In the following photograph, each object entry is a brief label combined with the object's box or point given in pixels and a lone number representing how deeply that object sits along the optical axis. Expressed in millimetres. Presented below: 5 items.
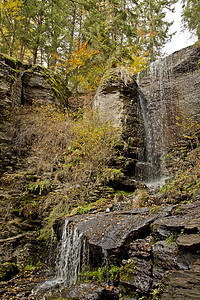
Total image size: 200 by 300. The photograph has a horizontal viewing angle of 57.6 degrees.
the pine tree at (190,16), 10945
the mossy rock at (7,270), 4192
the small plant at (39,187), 6258
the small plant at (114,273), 3184
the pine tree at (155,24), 15905
